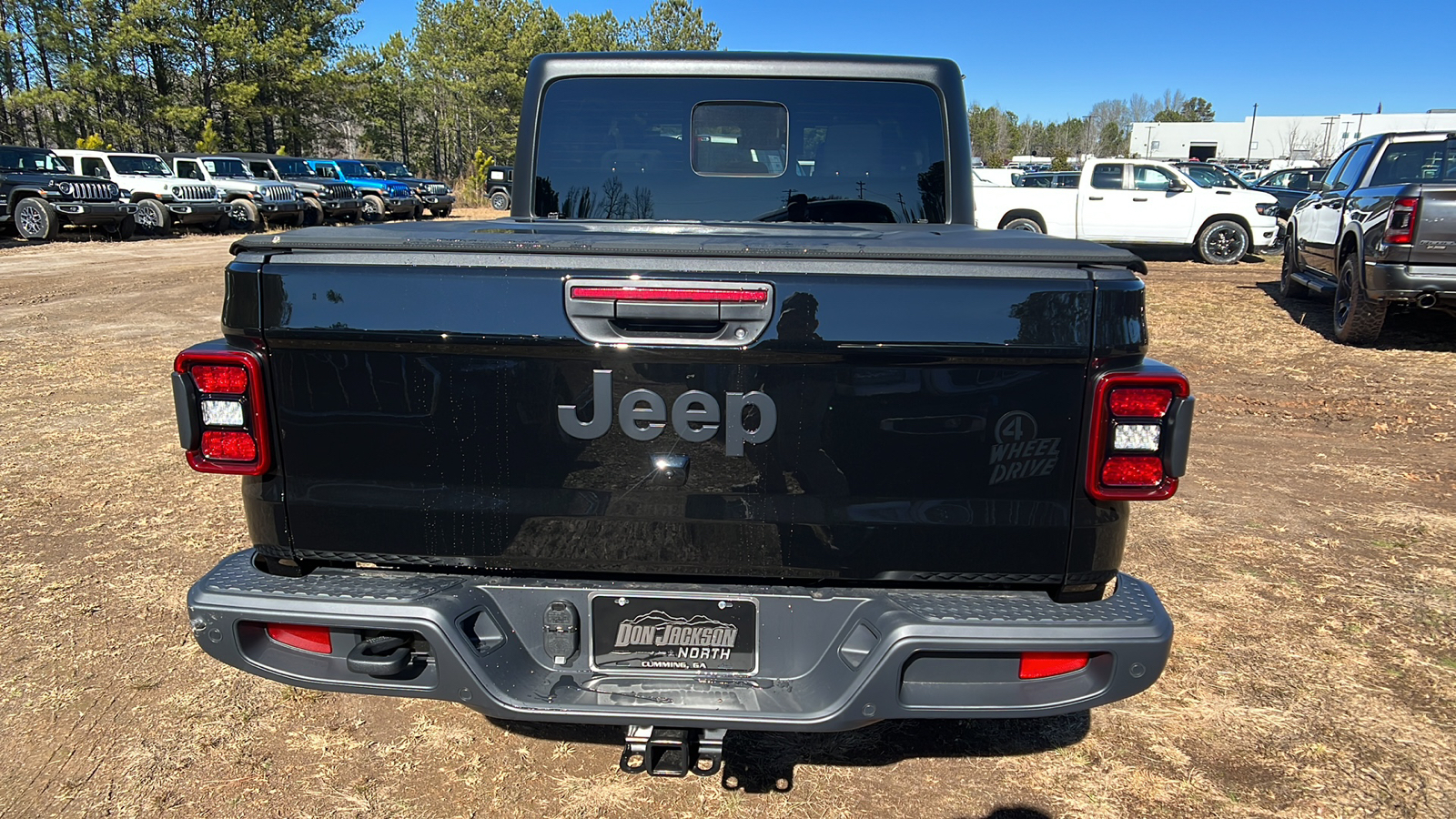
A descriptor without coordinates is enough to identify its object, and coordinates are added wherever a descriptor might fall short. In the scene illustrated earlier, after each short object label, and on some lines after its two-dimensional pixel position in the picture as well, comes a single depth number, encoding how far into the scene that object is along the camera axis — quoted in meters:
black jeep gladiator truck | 1.89
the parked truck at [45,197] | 17.02
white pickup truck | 15.30
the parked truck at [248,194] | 21.30
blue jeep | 25.42
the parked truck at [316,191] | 23.39
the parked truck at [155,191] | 19.64
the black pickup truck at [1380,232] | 7.18
